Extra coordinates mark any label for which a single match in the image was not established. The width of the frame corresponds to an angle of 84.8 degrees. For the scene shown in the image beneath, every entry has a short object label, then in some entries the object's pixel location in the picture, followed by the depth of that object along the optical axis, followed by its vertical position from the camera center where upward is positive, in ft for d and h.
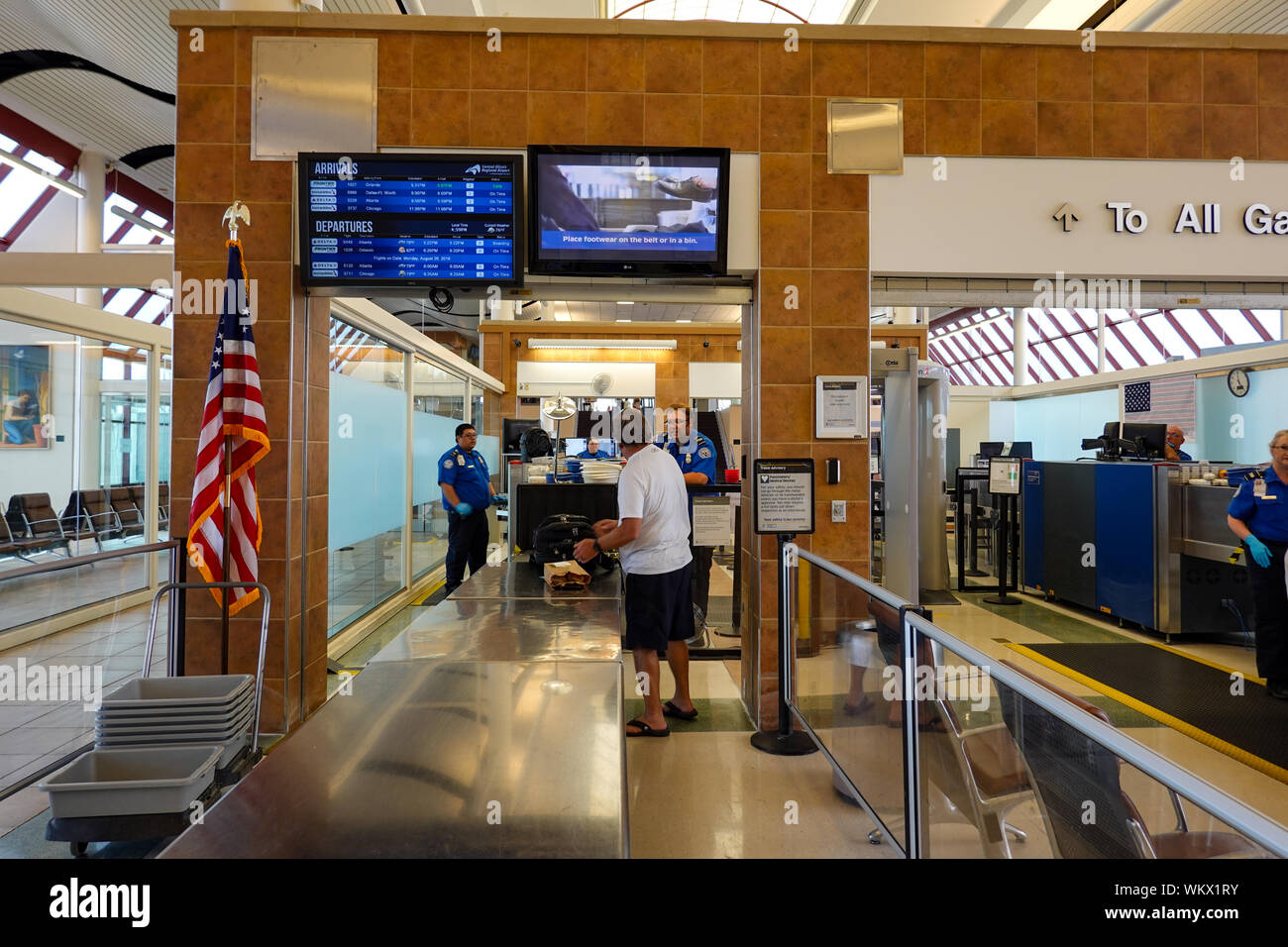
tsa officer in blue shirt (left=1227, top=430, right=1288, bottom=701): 14.40 -1.68
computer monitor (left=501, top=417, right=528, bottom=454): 32.12 +1.87
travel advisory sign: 12.69 -0.42
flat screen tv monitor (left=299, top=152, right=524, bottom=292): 12.01 +4.35
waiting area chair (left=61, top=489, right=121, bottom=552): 23.97 -1.51
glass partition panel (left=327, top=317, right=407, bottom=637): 17.40 -0.09
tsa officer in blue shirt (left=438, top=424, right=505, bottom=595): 20.63 -0.97
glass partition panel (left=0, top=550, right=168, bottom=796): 12.24 -4.67
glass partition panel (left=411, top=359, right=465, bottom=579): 24.73 +0.70
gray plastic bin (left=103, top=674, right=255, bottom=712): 8.52 -2.76
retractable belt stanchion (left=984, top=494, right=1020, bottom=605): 24.07 -2.63
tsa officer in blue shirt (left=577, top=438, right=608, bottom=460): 24.95 +0.75
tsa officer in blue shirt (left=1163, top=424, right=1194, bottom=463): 23.35 +0.95
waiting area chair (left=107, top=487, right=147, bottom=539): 25.94 -1.51
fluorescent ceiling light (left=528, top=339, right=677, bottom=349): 47.01 +8.61
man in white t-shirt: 11.82 -1.36
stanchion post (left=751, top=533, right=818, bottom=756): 12.07 -4.00
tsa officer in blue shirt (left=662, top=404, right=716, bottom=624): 19.38 +0.35
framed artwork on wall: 21.25 +2.43
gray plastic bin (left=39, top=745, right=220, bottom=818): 7.48 -3.42
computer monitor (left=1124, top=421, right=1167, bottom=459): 22.88 +1.01
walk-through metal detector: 19.25 +0.02
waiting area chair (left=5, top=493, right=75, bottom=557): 21.74 -1.61
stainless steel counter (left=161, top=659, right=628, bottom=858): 4.26 -2.21
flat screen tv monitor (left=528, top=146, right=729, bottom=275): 12.37 +4.67
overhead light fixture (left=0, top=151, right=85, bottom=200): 26.17 +11.82
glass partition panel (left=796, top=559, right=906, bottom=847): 7.58 -2.75
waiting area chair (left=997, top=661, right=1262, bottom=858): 4.43 -2.23
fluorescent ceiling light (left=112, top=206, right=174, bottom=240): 31.07 +11.48
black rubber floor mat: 12.25 -4.67
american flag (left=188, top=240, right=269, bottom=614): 11.30 +0.46
